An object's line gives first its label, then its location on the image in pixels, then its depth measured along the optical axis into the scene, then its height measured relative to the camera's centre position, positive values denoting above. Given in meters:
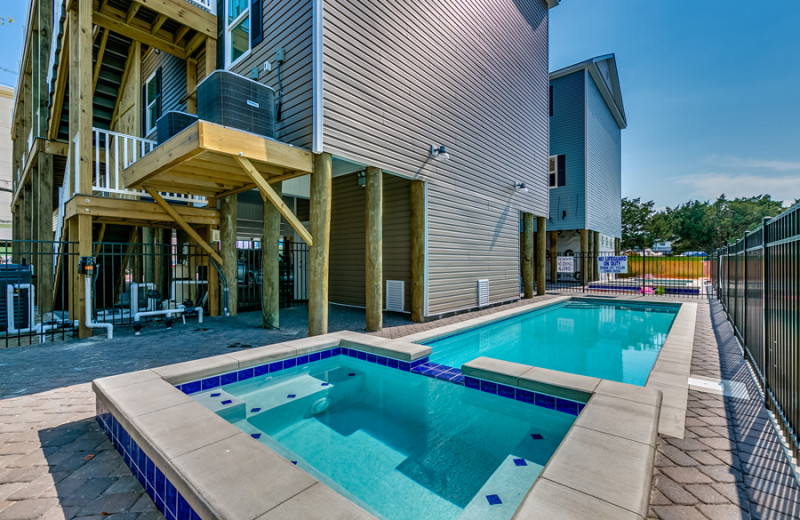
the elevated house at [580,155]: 15.28 +4.72
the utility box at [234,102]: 4.70 +2.17
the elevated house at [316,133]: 5.34 +2.34
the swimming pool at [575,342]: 4.96 -1.44
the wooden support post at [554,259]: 17.05 +0.06
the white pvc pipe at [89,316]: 5.58 -0.85
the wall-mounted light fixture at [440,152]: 7.23 +2.21
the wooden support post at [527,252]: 11.59 +0.28
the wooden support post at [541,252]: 12.61 +0.30
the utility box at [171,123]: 5.77 +2.26
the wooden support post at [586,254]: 14.30 +0.25
